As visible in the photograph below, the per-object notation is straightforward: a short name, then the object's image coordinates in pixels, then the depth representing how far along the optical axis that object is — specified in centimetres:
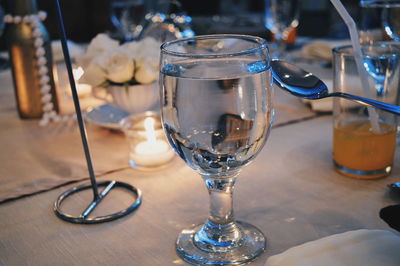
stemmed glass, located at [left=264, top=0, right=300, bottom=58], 146
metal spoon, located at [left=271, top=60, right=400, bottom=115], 54
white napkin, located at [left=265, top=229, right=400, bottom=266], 39
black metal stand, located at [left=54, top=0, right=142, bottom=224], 53
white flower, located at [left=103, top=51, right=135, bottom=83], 79
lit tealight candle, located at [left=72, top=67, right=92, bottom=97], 108
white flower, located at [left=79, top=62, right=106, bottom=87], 79
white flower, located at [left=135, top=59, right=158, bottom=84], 80
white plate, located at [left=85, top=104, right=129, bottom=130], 82
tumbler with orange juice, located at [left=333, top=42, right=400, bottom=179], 60
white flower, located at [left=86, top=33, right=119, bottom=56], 82
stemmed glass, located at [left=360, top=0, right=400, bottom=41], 76
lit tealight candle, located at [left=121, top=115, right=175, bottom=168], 66
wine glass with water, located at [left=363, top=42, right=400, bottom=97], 60
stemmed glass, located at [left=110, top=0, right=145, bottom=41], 149
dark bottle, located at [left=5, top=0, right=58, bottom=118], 89
